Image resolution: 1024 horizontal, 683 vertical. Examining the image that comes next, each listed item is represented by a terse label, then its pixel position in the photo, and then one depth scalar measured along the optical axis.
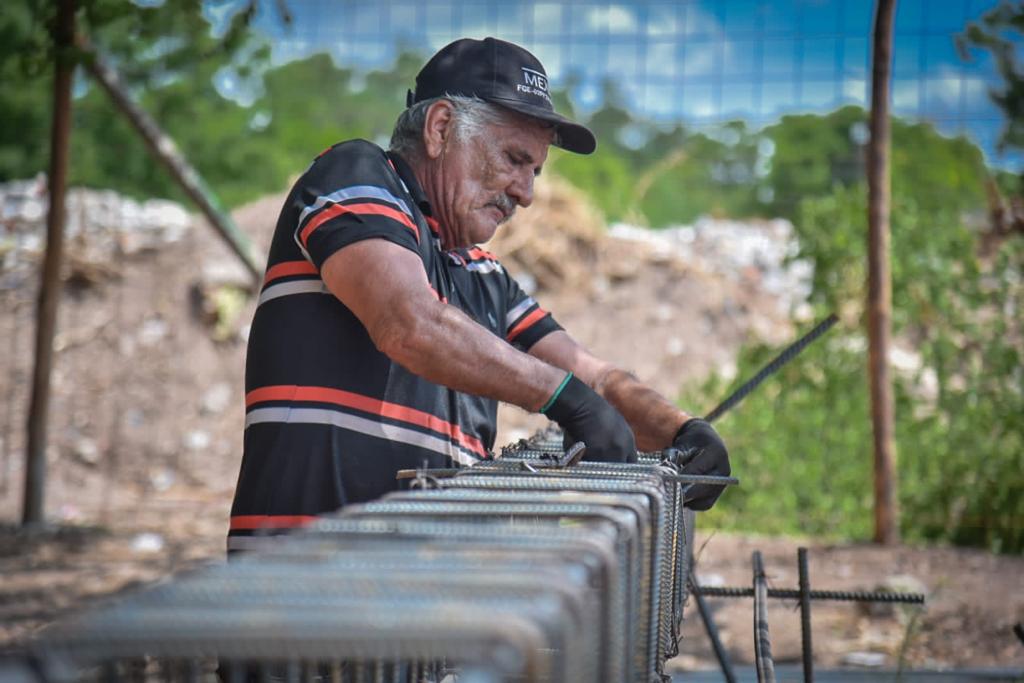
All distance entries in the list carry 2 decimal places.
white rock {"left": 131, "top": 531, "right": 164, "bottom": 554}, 7.39
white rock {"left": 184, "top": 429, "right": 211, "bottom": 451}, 9.75
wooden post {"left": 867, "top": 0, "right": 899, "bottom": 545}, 6.74
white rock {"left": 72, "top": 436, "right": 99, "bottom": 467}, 9.61
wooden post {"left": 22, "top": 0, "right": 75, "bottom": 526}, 7.32
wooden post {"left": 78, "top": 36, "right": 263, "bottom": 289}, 7.30
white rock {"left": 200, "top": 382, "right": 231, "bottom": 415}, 10.04
